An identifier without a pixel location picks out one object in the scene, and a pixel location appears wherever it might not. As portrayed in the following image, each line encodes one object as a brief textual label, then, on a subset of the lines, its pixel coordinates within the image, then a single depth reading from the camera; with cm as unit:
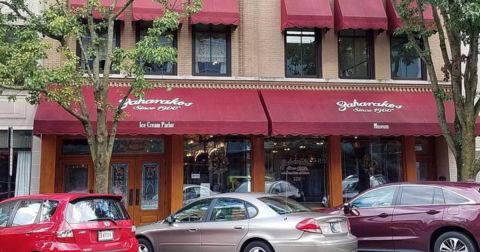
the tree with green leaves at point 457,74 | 1291
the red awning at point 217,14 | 1573
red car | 795
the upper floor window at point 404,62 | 1752
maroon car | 1033
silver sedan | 930
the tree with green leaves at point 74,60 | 1122
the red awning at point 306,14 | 1606
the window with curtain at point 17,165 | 1525
